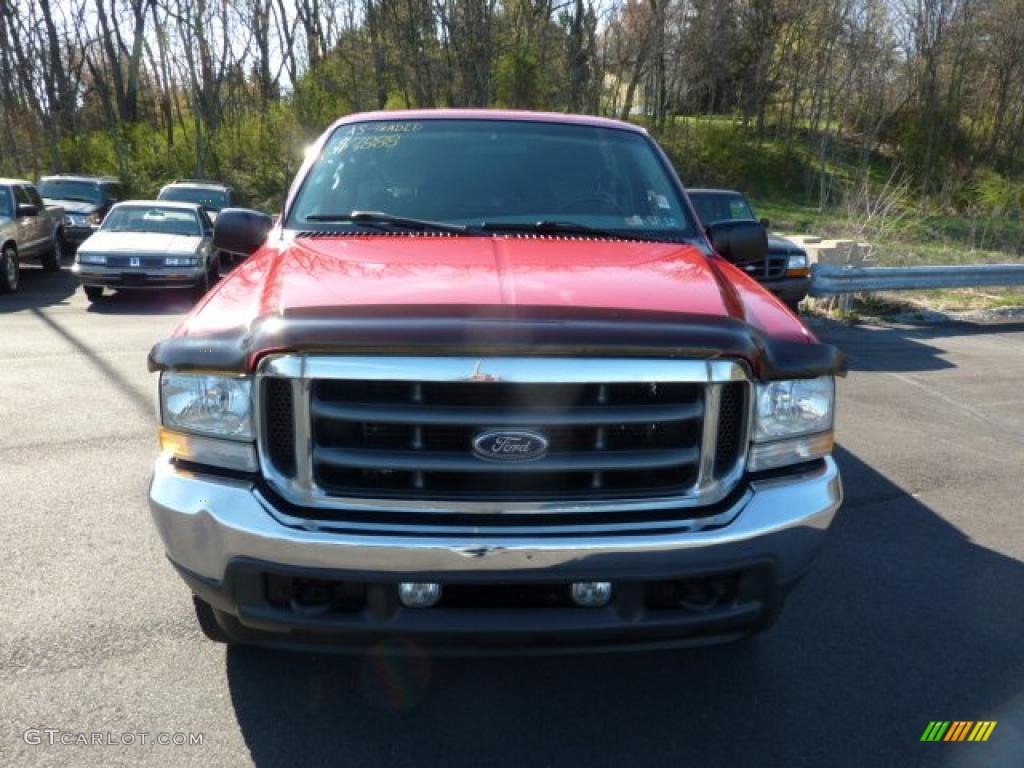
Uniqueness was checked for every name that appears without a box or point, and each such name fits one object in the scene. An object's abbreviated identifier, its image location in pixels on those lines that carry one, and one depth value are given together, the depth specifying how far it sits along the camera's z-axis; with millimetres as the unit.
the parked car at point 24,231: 12633
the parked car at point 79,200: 17656
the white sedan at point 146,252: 11828
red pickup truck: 2289
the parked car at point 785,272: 10188
